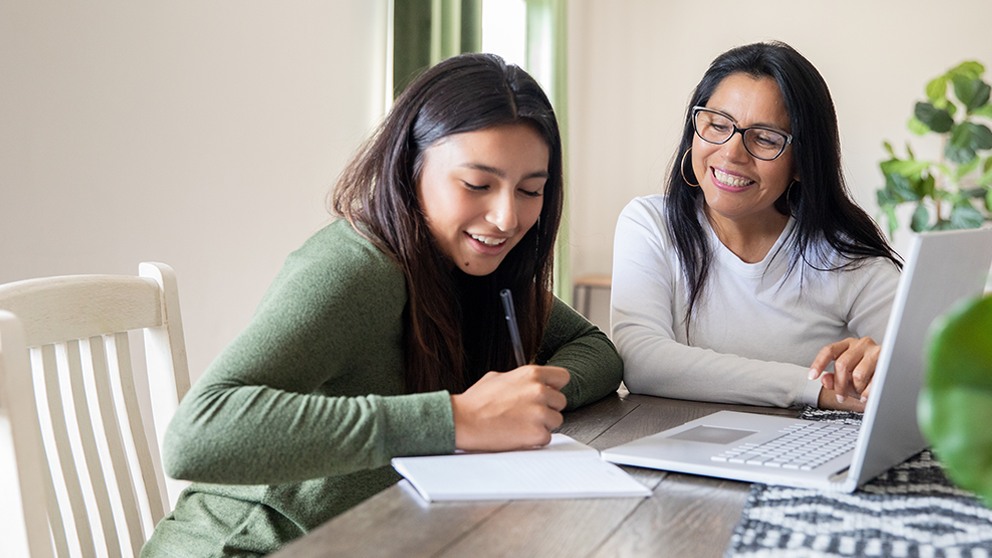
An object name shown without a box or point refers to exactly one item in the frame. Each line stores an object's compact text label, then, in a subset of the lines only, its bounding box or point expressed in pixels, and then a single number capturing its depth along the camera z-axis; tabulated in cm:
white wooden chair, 93
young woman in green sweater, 76
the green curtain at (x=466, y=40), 264
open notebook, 69
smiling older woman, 142
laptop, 68
